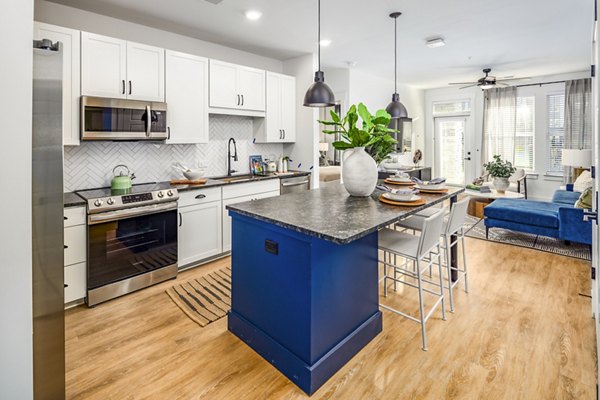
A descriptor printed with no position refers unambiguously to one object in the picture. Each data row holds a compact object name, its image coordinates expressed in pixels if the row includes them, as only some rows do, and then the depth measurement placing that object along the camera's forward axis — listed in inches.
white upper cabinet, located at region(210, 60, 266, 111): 159.5
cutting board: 150.0
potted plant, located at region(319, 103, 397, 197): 102.0
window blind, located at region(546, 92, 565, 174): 278.4
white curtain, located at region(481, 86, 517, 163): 300.0
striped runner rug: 108.9
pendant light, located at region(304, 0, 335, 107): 115.7
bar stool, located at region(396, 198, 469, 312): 108.7
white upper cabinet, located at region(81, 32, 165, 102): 119.2
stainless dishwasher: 185.5
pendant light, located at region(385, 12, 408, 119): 152.2
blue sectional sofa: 153.9
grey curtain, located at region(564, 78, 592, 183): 262.2
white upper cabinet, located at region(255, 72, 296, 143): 186.5
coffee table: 226.4
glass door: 334.6
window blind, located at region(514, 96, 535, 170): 292.7
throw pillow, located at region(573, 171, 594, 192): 203.9
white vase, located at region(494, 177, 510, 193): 237.8
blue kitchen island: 73.6
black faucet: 182.4
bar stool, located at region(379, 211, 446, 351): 88.9
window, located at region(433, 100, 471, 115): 328.5
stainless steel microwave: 117.6
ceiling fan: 235.6
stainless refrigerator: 53.4
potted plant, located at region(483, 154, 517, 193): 236.2
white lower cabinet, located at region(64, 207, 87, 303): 107.8
